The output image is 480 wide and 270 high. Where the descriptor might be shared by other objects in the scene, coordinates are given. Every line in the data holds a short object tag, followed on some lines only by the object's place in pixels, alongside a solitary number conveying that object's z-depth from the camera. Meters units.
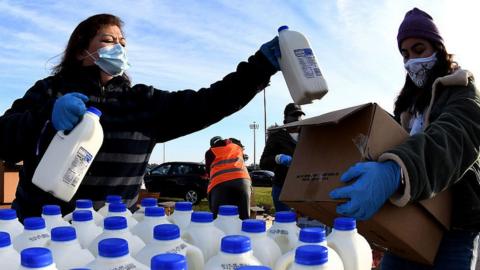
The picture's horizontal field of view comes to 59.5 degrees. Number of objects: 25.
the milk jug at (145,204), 1.66
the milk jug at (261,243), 1.19
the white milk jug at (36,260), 0.79
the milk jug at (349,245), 1.22
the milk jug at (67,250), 1.02
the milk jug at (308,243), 1.09
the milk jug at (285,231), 1.36
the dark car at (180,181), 11.95
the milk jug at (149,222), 1.37
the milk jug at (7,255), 0.97
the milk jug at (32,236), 1.18
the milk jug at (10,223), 1.35
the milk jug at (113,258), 0.88
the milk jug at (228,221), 1.43
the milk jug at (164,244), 1.04
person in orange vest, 5.19
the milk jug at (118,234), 1.18
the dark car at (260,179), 21.78
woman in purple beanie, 1.39
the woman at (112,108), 1.97
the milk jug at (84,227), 1.33
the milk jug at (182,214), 1.56
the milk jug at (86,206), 1.61
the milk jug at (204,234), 1.26
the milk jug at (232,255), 0.96
